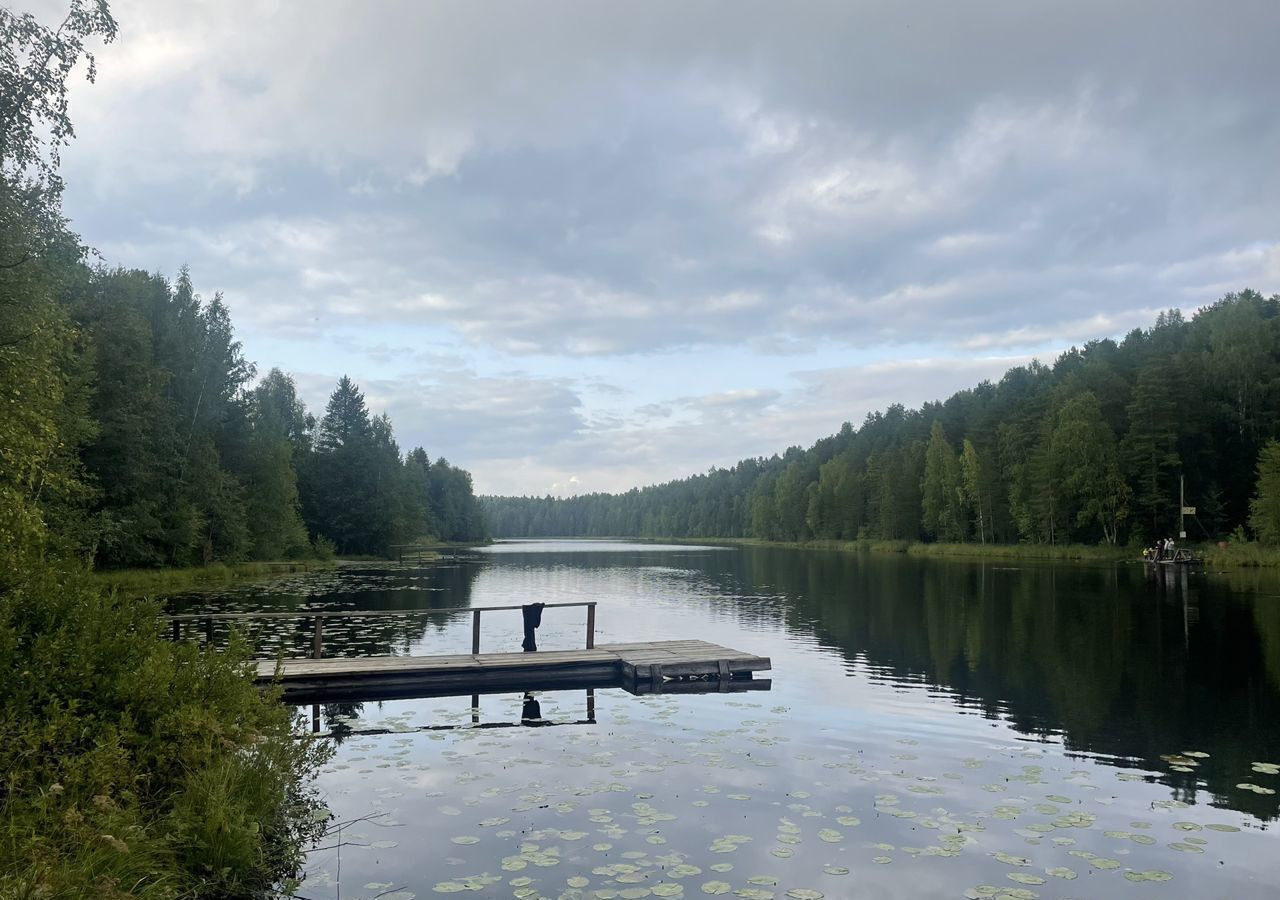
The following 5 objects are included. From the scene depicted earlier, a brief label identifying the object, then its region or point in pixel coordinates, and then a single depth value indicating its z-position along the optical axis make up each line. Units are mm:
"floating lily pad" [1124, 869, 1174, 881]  8598
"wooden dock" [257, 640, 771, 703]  17828
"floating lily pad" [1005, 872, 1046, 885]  8445
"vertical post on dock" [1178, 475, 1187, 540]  61269
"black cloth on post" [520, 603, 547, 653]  21188
